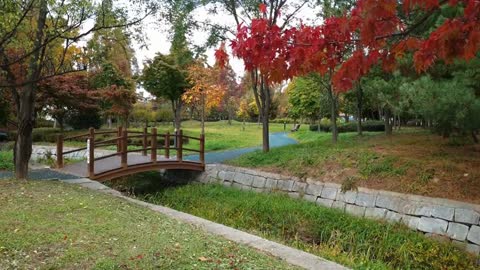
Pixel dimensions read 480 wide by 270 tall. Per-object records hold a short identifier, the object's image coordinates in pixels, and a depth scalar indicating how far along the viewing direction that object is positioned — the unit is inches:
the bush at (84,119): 895.1
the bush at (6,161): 456.1
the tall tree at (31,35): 205.4
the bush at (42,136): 806.5
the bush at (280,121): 1833.2
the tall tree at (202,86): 824.3
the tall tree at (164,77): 759.1
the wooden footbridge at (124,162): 376.8
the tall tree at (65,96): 716.0
